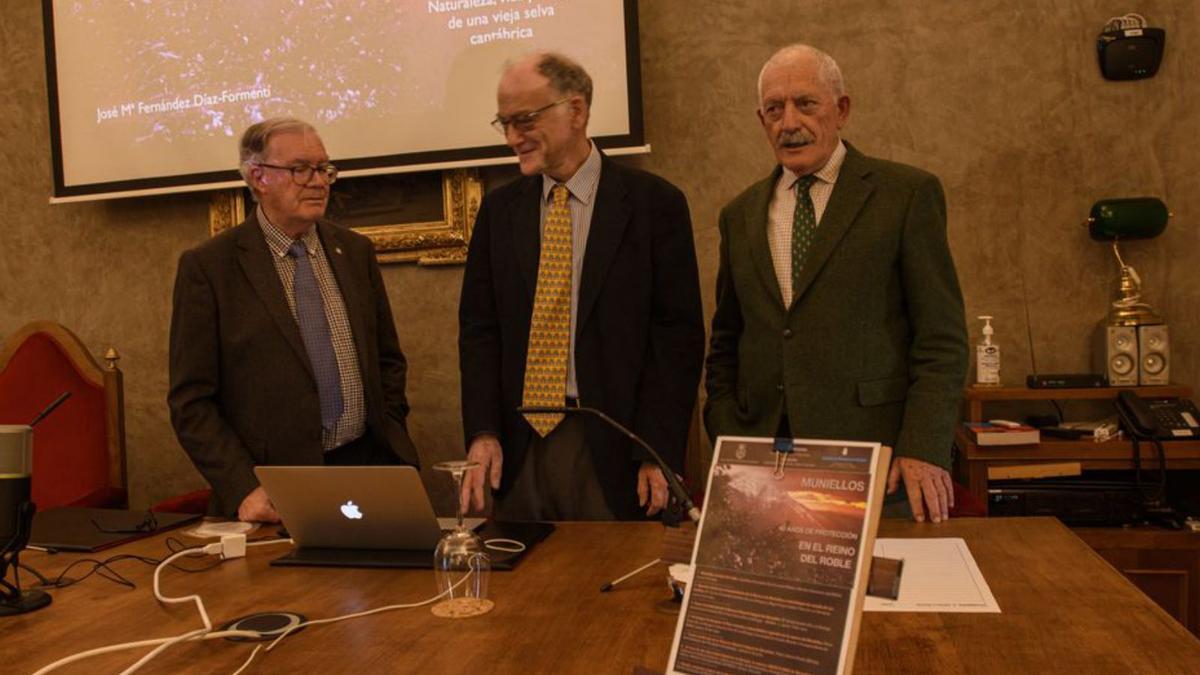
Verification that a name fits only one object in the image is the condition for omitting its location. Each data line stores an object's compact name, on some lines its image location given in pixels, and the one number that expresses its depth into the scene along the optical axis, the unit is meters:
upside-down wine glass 1.33
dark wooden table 1.08
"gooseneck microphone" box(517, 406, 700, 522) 1.21
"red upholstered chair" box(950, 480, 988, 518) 2.34
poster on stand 0.85
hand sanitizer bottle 2.96
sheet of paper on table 1.23
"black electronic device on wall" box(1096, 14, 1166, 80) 2.94
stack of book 2.74
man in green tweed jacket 1.95
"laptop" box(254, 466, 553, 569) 1.52
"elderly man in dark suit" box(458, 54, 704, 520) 2.15
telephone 2.69
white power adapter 1.67
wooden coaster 1.28
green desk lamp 2.90
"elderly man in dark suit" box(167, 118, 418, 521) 2.36
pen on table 1.37
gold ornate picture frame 3.40
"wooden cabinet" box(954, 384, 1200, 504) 2.70
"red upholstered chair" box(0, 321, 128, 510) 3.01
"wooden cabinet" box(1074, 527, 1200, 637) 2.65
